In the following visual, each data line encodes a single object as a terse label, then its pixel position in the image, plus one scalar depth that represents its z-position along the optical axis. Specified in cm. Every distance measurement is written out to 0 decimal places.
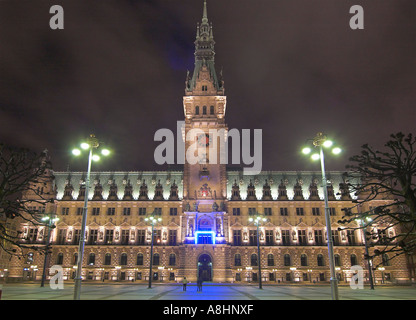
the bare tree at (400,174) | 1638
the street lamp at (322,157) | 1712
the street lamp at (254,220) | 6341
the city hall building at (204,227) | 6047
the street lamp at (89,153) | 2056
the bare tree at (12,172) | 1805
